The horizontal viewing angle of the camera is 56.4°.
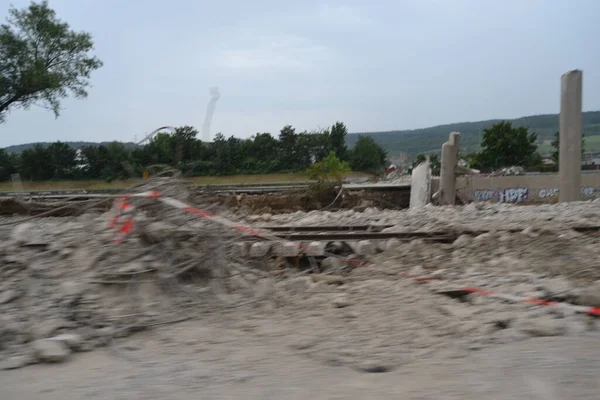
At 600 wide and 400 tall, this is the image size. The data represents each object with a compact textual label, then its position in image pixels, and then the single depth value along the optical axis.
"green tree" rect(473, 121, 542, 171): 46.03
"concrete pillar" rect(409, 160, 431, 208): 20.25
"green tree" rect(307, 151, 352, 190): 23.02
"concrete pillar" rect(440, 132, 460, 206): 20.39
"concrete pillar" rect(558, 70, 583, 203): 19.52
